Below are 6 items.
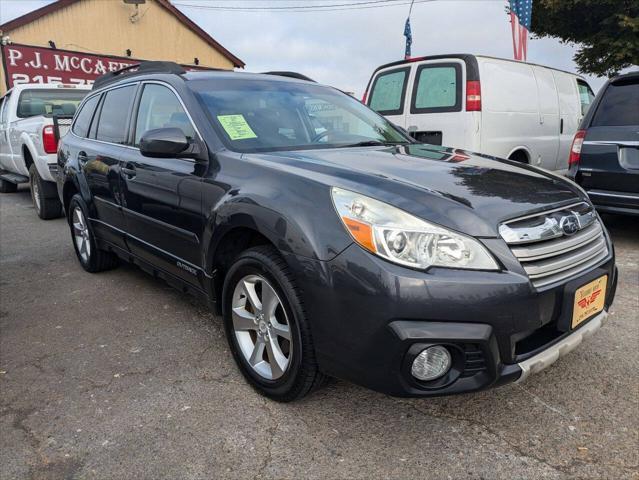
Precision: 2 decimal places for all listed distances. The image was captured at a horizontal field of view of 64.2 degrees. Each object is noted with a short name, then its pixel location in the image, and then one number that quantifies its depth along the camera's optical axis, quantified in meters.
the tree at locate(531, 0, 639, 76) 11.97
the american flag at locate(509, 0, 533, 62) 11.81
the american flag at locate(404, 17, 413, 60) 20.55
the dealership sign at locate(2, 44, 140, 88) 16.53
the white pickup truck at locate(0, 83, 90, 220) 6.65
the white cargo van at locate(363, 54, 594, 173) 6.05
